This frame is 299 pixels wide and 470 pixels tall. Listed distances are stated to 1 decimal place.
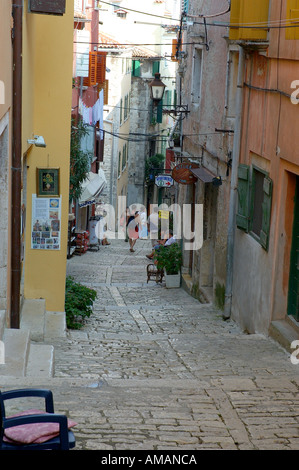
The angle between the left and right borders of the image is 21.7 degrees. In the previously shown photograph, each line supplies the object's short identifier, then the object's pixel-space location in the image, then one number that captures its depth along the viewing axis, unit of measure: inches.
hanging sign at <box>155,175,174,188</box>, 991.0
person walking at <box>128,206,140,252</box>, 1089.8
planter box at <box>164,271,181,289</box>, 729.6
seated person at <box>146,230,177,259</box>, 810.8
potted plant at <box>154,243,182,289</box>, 729.0
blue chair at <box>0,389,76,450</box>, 166.6
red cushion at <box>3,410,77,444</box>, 167.6
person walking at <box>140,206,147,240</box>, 1350.4
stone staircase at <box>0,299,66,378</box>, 298.8
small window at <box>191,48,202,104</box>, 719.1
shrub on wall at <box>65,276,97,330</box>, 462.6
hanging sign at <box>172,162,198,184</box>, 633.6
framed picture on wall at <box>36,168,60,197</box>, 449.7
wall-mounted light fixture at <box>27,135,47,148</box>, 413.1
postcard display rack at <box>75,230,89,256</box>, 965.8
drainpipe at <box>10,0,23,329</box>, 346.0
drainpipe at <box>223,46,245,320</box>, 500.7
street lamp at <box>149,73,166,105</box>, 795.4
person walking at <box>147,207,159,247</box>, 1219.9
